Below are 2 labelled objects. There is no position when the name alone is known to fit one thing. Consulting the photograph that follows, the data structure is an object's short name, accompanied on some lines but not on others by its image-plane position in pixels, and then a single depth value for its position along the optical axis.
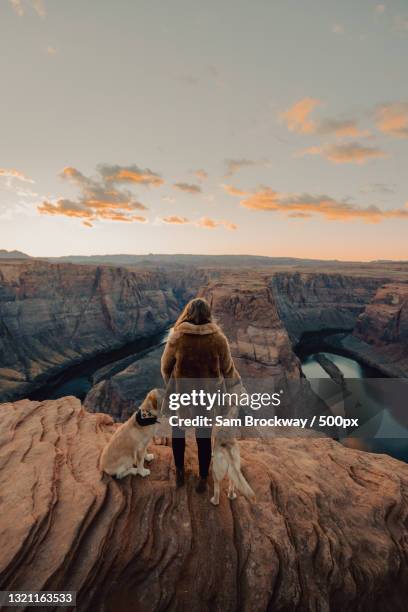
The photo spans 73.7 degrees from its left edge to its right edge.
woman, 4.14
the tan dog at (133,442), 4.66
